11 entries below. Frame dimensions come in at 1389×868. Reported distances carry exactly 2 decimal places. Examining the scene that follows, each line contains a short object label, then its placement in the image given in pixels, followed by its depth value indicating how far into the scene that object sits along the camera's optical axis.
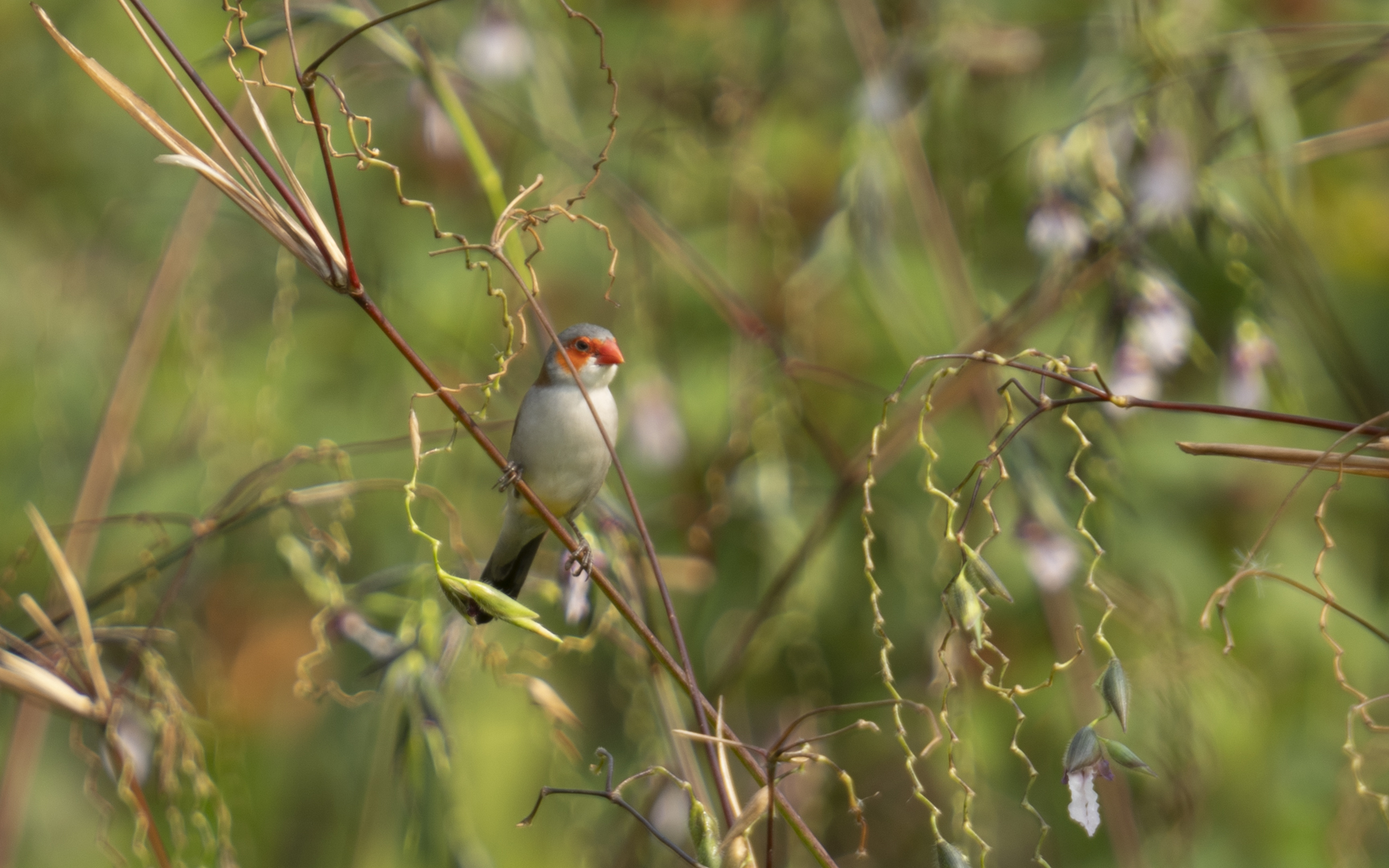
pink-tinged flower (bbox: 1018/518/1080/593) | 4.54
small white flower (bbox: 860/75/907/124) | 5.04
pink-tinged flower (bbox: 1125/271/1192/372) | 4.21
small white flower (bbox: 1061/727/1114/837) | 2.37
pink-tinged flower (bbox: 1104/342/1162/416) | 4.28
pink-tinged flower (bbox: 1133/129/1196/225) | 4.30
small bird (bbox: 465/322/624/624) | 4.57
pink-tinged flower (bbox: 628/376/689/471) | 5.63
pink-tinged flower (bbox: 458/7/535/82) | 5.30
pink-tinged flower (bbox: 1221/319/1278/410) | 4.28
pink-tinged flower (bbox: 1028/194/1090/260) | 4.29
